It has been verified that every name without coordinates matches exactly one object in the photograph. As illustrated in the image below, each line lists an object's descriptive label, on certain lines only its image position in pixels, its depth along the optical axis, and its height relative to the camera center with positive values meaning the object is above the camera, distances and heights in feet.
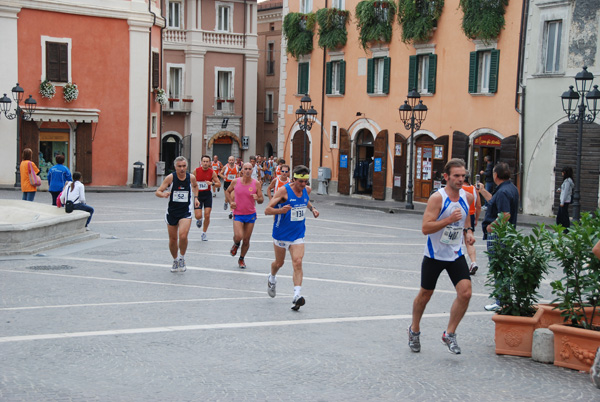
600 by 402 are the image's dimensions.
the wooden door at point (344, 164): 127.24 -4.91
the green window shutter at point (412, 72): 111.75 +7.85
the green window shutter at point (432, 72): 108.47 +7.67
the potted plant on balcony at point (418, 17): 107.24 +14.53
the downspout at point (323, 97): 131.95 +5.00
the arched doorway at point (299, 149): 139.13 -3.13
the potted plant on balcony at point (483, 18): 96.68 +13.16
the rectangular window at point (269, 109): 186.62 +4.25
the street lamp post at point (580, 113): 72.28 +2.15
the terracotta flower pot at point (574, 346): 25.67 -6.25
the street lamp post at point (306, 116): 121.07 +2.17
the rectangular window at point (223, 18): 172.45 +21.81
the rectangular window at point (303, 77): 136.67 +8.31
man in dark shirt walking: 37.78 -2.64
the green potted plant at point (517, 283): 27.78 -4.79
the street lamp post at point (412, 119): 99.08 +1.65
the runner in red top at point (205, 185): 61.33 -4.18
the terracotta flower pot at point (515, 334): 27.66 -6.34
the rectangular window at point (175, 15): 169.78 +21.81
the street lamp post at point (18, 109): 114.11 +1.76
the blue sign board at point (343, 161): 127.75 -4.46
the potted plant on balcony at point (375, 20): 115.96 +15.17
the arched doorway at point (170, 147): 172.55 -4.25
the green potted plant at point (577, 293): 26.02 -4.90
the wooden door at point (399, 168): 114.52 -4.78
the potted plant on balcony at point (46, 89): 121.39 +4.68
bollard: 26.86 -6.48
